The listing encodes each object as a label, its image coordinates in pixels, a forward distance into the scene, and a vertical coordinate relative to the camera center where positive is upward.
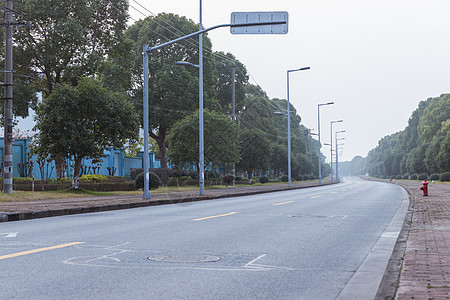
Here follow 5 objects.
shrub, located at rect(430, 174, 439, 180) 87.56 -0.81
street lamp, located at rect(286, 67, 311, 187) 51.01 +10.07
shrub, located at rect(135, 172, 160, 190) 35.84 -0.50
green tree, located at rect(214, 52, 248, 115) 75.81 +12.36
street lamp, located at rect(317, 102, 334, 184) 72.44 +8.10
